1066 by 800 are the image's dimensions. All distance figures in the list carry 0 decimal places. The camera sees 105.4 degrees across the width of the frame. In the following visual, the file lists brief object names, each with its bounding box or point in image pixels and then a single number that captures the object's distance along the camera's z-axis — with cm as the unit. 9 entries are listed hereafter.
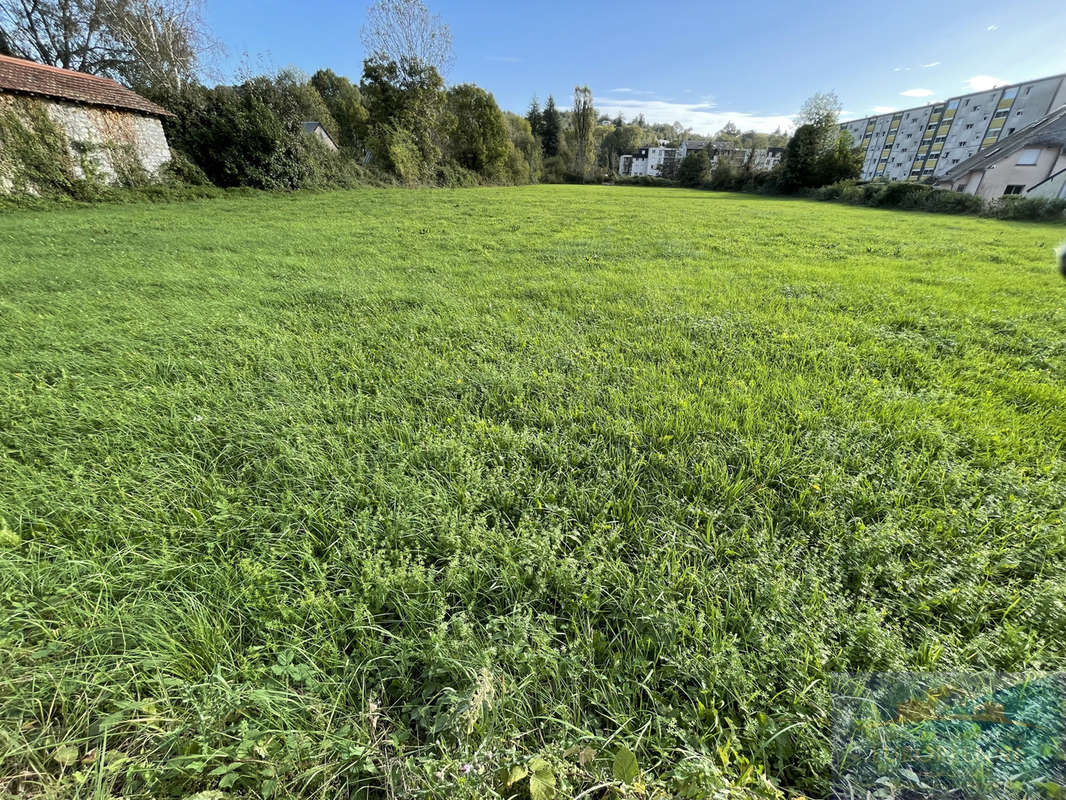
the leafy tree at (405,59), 2388
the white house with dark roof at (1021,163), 2391
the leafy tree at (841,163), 2855
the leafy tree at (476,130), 3070
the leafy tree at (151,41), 1836
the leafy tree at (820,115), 2936
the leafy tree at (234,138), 1702
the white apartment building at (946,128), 4528
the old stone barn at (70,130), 1197
